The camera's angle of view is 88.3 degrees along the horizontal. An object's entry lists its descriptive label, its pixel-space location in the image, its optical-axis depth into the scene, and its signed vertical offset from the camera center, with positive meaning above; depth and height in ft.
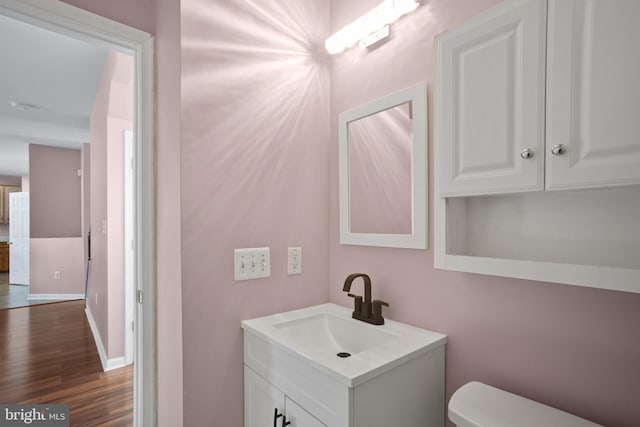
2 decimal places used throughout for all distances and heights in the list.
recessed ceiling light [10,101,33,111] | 12.01 +3.87
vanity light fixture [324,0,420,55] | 4.12 +2.50
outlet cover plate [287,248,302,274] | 4.90 -0.77
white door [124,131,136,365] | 9.32 -1.12
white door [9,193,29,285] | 21.40 -1.86
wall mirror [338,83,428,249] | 4.03 +0.52
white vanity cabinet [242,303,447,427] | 2.93 -1.69
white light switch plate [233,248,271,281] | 4.35 -0.73
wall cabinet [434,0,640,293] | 2.13 +0.51
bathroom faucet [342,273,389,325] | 4.15 -1.26
